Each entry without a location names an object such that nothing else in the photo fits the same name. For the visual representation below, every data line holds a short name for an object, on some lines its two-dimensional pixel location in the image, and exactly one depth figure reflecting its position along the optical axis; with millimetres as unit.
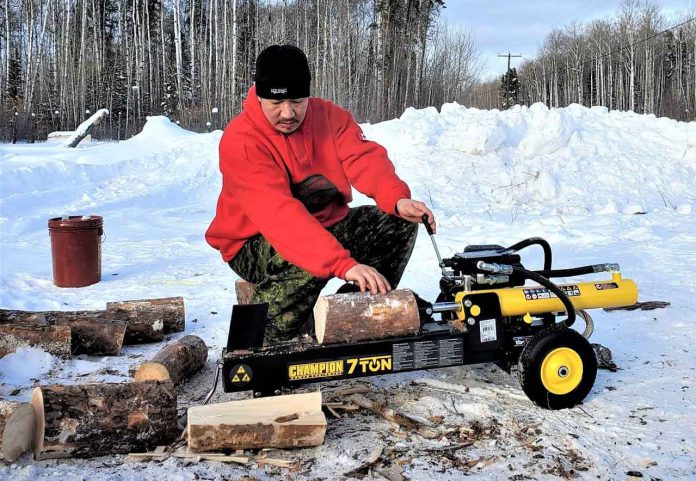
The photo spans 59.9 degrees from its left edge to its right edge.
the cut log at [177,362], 3049
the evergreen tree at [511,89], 51594
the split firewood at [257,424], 2398
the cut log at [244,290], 3649
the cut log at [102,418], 2344
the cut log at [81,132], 16922
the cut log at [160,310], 4074
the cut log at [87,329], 3693
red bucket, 5422
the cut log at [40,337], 3480
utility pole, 47222
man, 2785
